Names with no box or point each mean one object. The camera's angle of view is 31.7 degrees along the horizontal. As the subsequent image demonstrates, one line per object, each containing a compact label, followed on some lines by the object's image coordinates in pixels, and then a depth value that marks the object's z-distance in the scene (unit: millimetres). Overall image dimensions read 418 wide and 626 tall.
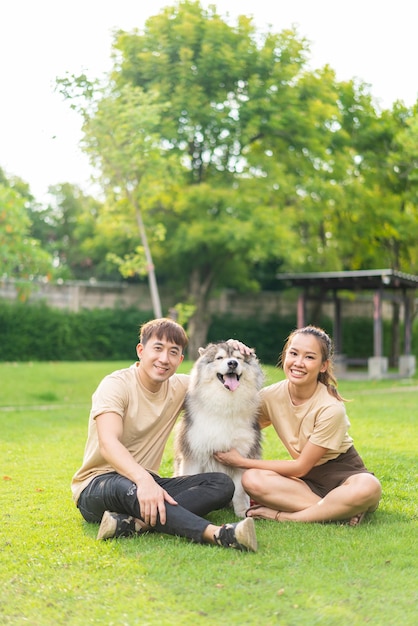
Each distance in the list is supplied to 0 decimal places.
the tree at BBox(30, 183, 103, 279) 25047
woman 4547
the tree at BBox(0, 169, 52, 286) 11836
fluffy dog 4832
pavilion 17859
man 4082
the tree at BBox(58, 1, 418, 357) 18578
